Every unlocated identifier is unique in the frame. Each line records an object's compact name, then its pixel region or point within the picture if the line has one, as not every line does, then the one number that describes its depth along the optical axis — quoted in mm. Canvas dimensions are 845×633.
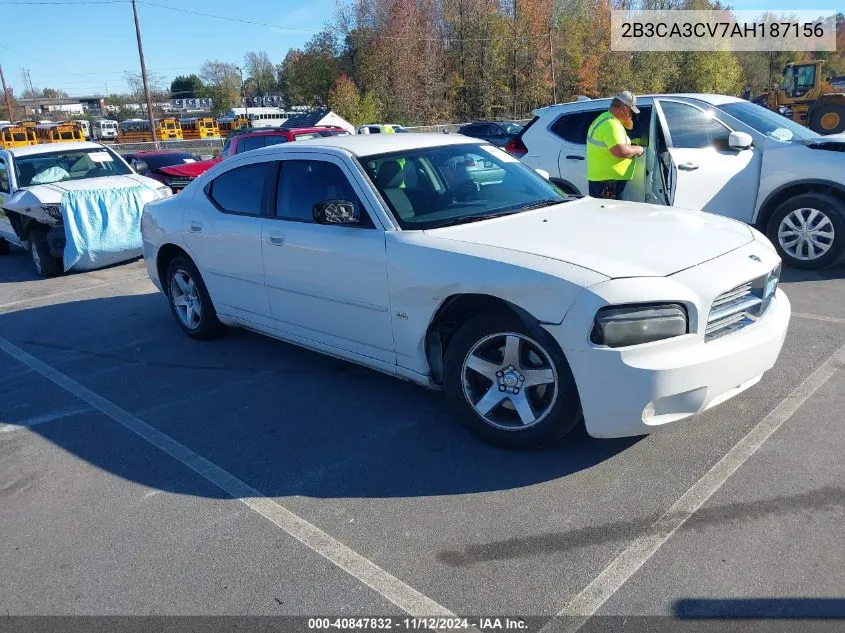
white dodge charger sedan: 3174
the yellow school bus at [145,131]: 54344
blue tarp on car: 9203
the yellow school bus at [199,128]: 54481
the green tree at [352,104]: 43969
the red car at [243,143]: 13398
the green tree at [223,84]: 89875
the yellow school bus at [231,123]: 55562
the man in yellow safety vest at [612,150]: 6574
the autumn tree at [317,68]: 57000
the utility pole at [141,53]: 34234
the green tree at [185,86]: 113850
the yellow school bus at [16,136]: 39656
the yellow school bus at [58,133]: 41906
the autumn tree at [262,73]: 99875
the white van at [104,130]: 66312
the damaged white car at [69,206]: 9242
